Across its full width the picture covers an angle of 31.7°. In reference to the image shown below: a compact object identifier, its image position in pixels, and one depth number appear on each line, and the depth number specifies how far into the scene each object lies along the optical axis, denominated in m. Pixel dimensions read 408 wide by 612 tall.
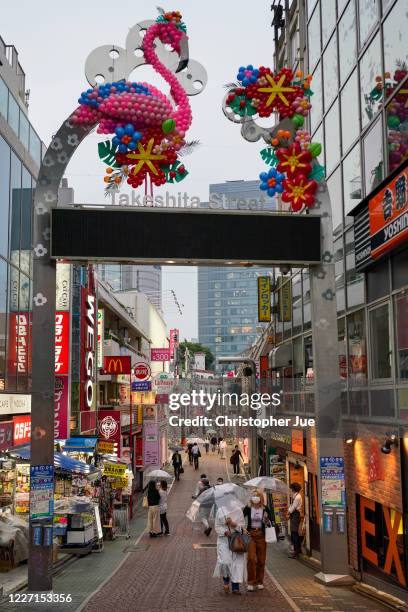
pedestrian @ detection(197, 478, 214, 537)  13.75
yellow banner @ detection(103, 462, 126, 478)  22.25
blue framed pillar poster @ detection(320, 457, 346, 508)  13.97
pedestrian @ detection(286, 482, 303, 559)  17.38
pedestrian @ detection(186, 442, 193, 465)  43.29
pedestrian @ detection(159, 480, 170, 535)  20.94
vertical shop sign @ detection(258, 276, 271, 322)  27.45
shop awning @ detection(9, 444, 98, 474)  19.09
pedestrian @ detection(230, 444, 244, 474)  36.06
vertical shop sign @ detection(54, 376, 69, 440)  25.72
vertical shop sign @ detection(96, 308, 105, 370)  32.47
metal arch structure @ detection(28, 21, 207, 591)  13.31
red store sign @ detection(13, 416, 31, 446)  20.43
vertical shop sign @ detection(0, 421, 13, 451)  18.74
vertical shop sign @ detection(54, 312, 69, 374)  26.23
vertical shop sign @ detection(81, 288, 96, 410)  28.19
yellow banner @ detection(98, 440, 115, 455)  24.78
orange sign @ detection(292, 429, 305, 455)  18.50
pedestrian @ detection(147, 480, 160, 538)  20.75
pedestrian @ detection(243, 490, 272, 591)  12.63
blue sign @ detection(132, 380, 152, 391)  33.28
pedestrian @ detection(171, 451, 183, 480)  37.29
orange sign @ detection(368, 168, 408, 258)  11.54
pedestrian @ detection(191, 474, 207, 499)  21.81
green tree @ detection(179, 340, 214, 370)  119.88
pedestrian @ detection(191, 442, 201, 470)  42.03
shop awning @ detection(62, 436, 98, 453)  22.78
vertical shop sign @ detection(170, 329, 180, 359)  82.88
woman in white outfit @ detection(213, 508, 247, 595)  12.20
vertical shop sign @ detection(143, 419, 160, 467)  36.06
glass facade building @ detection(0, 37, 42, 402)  20.77
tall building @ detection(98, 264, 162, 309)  172.12
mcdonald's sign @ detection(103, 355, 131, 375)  32.81
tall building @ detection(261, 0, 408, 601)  12.06
